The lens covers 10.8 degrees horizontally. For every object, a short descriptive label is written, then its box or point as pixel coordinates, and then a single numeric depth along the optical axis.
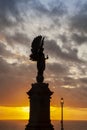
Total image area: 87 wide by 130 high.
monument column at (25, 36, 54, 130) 36.16
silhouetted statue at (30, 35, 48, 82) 37.97
